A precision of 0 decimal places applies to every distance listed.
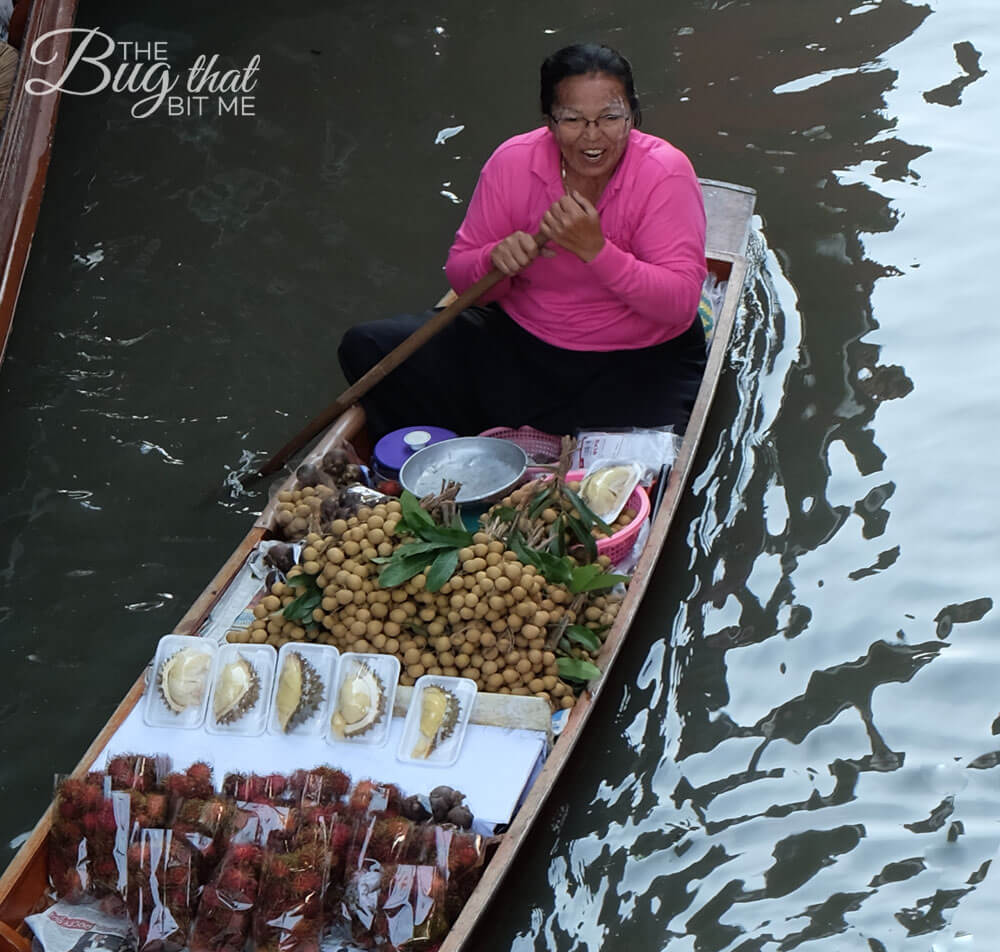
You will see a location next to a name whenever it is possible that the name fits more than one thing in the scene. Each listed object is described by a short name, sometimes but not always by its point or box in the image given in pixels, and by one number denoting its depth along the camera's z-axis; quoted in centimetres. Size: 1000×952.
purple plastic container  666
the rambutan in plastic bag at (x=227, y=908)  440
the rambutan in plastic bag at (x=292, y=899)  437
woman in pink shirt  607
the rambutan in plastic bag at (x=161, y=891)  446
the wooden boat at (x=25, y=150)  959
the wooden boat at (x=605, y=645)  462
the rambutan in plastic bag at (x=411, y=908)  445
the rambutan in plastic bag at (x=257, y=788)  487
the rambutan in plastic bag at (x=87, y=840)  466
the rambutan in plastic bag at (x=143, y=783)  470
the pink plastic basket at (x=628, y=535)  584
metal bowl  630
